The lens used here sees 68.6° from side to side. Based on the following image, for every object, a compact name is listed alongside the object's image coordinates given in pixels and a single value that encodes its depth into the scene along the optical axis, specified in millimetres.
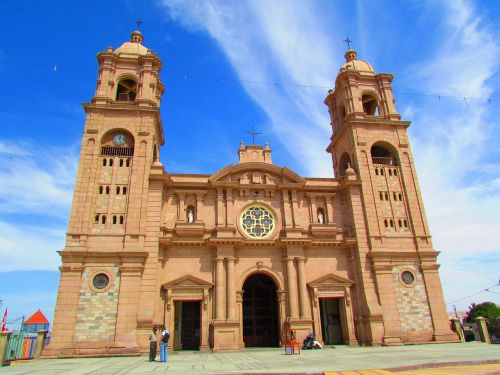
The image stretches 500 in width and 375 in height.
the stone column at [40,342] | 24366
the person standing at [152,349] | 20050
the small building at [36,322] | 36662
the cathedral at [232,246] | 25500
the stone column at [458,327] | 28703
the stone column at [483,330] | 28361
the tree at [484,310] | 58469
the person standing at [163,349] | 19578
